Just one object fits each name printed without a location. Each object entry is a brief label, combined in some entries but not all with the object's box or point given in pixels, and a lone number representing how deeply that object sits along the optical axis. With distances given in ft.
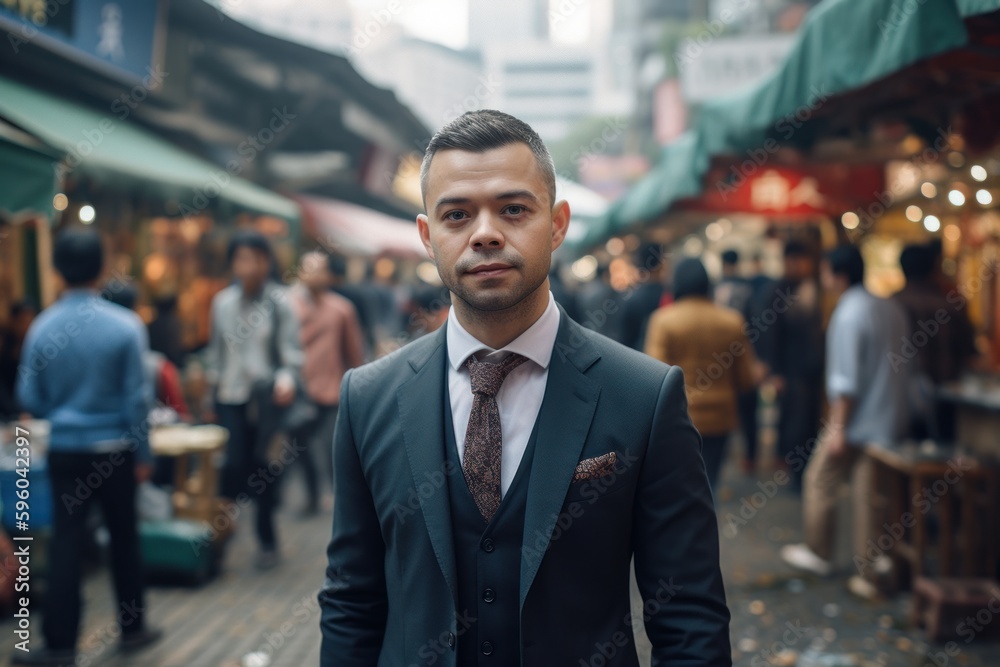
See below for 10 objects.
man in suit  6.42
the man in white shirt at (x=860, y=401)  20.95
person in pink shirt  27.22
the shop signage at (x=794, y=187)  29.96
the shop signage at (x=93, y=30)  25.43
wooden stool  18.79
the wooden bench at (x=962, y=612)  17.56
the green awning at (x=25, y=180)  16.20
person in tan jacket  20.85
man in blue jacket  16.25
